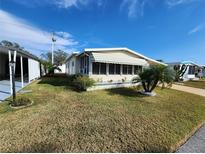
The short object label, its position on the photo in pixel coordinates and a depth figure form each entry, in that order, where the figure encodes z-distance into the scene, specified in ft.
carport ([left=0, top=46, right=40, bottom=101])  36.37
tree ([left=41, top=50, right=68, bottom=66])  219.00
